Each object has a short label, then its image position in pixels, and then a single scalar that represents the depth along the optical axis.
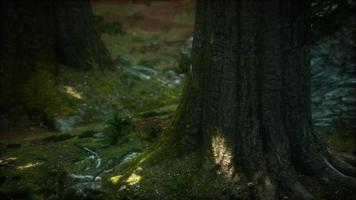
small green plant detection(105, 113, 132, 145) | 8.49
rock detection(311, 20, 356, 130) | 8.48
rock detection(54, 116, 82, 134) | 9.93
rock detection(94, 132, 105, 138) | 9.05
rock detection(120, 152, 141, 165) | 7.50
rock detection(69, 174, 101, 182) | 6.93
